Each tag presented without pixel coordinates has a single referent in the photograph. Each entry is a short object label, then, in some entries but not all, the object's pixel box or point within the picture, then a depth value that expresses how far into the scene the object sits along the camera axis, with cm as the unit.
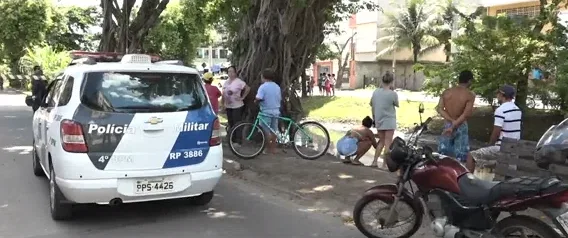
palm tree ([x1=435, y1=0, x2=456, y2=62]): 4352
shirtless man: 765
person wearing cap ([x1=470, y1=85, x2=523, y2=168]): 743
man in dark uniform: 1614
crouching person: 945
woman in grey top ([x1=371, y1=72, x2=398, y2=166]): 881
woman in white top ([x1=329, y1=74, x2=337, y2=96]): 3617
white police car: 548
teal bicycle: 997
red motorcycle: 400
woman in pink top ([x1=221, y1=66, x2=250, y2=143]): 1056
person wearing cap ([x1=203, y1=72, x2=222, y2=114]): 1062
